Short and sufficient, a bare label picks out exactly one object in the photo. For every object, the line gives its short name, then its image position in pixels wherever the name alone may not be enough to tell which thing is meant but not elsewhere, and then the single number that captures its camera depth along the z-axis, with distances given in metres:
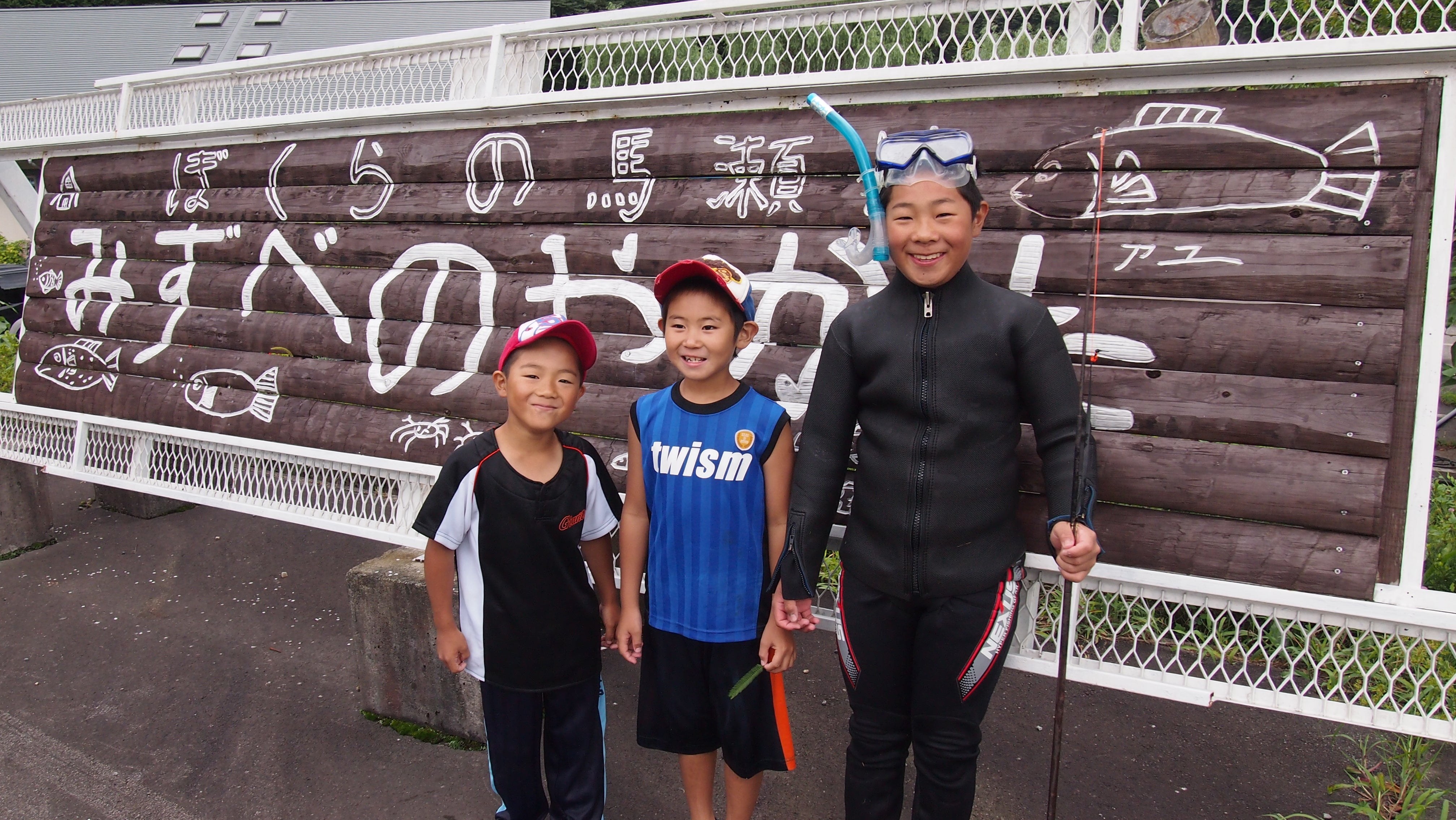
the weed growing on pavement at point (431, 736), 3.67
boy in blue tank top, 2.58
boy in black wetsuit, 2.26
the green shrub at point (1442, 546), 4.27
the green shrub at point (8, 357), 6.83
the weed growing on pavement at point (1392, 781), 3.16
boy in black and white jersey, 2.66
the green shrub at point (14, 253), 13.81
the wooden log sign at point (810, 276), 2.48
